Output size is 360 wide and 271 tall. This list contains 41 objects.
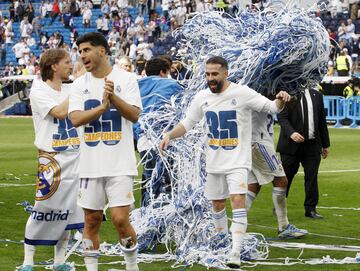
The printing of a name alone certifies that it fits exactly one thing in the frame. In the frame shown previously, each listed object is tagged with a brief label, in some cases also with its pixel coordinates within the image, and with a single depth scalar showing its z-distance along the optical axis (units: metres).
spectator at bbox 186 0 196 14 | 42.84
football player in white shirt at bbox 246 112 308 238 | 11.10
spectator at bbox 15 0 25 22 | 52.72
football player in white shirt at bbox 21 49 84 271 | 9.15
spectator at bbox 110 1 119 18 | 47.80
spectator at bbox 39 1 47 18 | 52.38
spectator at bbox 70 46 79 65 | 36.25
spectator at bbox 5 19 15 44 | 51.19
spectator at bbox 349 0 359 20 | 38.19
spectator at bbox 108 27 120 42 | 44.95
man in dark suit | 13.04
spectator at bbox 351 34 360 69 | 36.16
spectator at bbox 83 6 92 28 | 48.56
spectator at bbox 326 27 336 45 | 34.83
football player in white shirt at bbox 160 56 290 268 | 9.75
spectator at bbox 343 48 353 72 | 34.41
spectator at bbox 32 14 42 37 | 50.84
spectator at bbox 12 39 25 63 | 48.78
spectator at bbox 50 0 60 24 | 51.44
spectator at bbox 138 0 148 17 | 47.34
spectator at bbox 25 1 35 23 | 52.44
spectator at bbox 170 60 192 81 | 11.64
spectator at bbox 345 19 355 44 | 36.53
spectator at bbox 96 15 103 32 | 47.28
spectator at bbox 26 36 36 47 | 49.78
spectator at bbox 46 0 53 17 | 51.91
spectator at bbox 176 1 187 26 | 42.56
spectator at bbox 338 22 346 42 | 36.16
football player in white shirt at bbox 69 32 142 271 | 8.21
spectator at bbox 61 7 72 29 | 50.25
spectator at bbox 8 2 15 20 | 53.44
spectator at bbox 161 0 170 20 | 45.29
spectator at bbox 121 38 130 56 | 43.04
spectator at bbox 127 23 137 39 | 44.50
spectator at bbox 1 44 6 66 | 50.50
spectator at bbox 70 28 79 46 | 47.52
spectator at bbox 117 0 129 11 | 48.75
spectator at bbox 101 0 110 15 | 48.81
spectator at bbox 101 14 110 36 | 47.16
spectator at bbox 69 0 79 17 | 50.44
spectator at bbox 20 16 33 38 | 50.47
